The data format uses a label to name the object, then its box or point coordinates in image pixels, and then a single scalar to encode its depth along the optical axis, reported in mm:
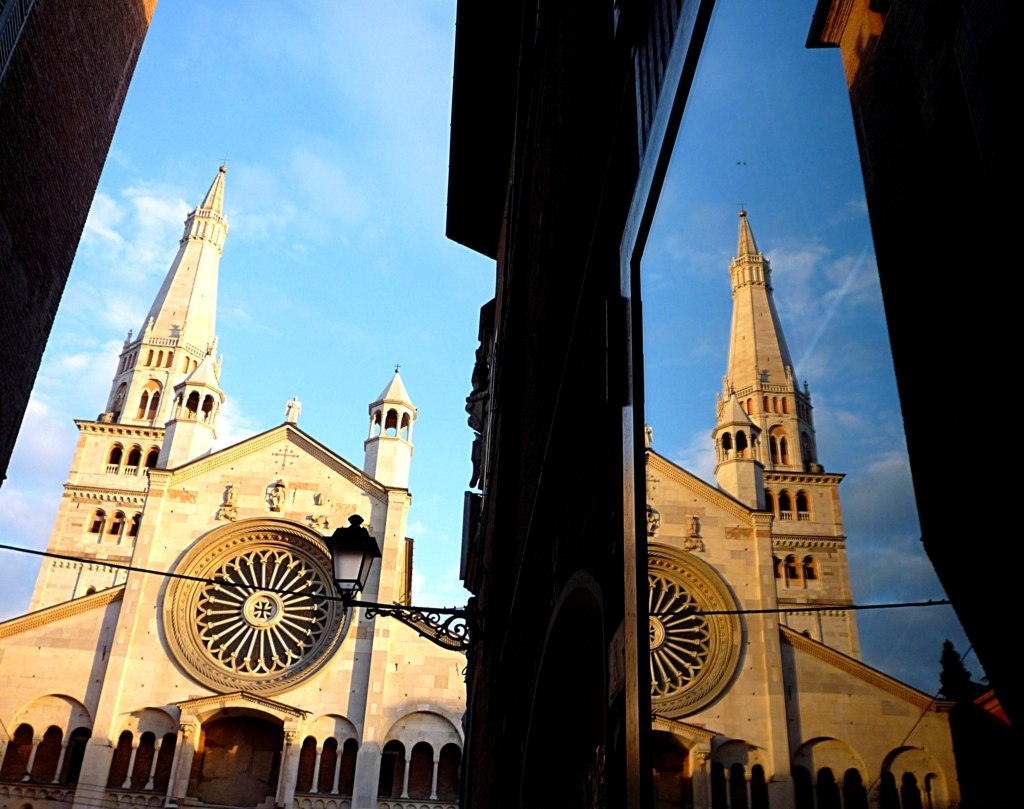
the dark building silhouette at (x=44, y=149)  9297
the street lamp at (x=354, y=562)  6465
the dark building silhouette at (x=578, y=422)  1815
